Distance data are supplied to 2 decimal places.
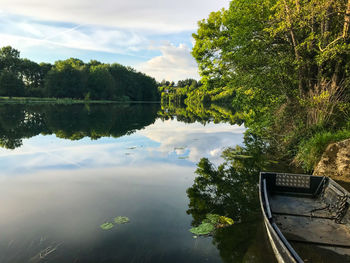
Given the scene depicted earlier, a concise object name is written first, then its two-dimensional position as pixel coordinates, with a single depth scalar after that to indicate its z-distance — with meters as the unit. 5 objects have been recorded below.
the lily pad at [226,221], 6.84
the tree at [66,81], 86.38
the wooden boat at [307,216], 5.14
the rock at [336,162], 10.05
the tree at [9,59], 82.31
